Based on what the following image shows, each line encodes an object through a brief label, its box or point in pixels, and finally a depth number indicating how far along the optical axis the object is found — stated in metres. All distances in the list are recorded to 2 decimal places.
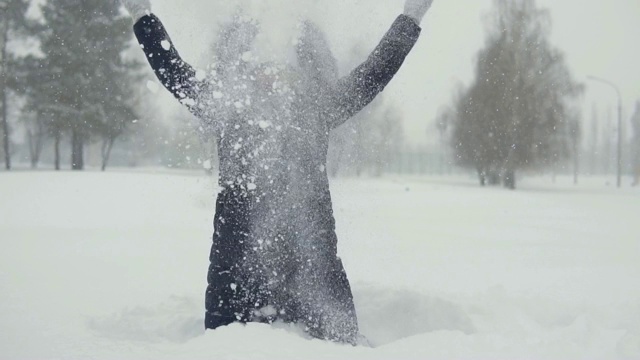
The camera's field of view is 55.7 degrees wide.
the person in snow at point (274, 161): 2.87
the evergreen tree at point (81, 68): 29.50
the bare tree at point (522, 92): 31.14
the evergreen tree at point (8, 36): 29.14
